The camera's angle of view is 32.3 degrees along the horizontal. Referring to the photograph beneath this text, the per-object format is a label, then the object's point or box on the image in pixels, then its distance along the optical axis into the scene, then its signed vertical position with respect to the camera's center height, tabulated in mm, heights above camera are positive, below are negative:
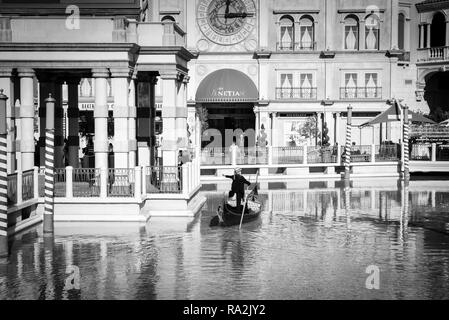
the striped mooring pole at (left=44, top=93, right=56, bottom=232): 22828 -496
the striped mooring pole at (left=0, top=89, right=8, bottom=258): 19031 -961
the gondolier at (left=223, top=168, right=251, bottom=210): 24594 -1454
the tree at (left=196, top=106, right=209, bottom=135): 55125 +1984
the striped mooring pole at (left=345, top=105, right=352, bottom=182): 41625 -436
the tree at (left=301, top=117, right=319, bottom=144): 55656 +910
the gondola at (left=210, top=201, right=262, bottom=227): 24609 -2372
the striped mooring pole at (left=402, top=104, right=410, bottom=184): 42212 +134
